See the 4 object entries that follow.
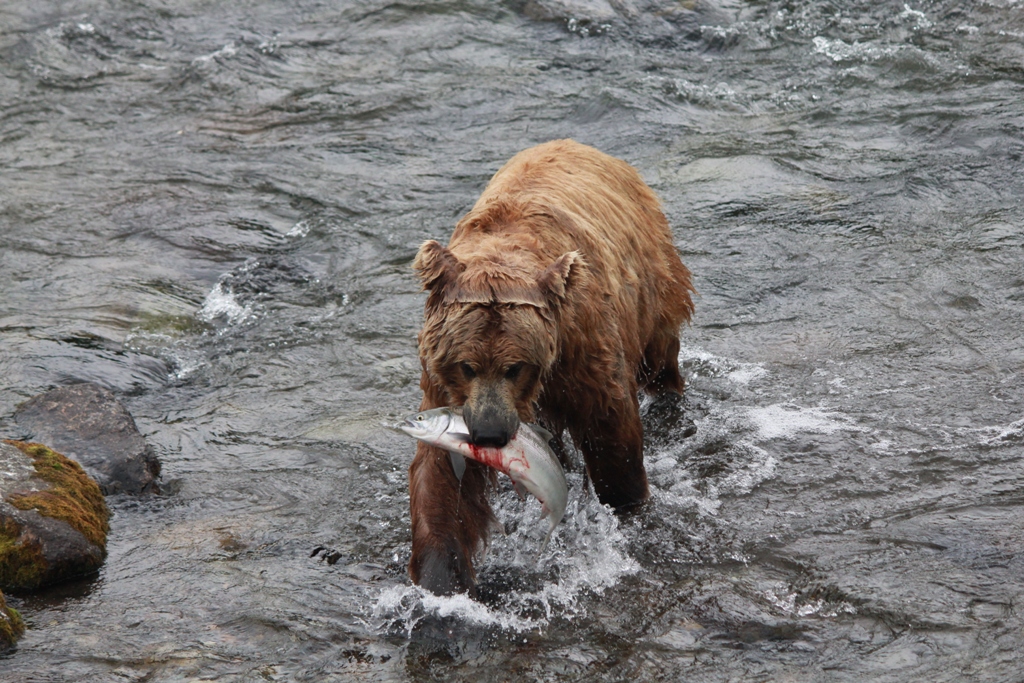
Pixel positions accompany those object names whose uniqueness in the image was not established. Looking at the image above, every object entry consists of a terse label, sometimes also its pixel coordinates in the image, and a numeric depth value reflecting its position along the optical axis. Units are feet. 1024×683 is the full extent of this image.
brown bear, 34.42
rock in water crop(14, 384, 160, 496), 45.19
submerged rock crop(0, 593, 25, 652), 34.32
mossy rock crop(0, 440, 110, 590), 38.04
